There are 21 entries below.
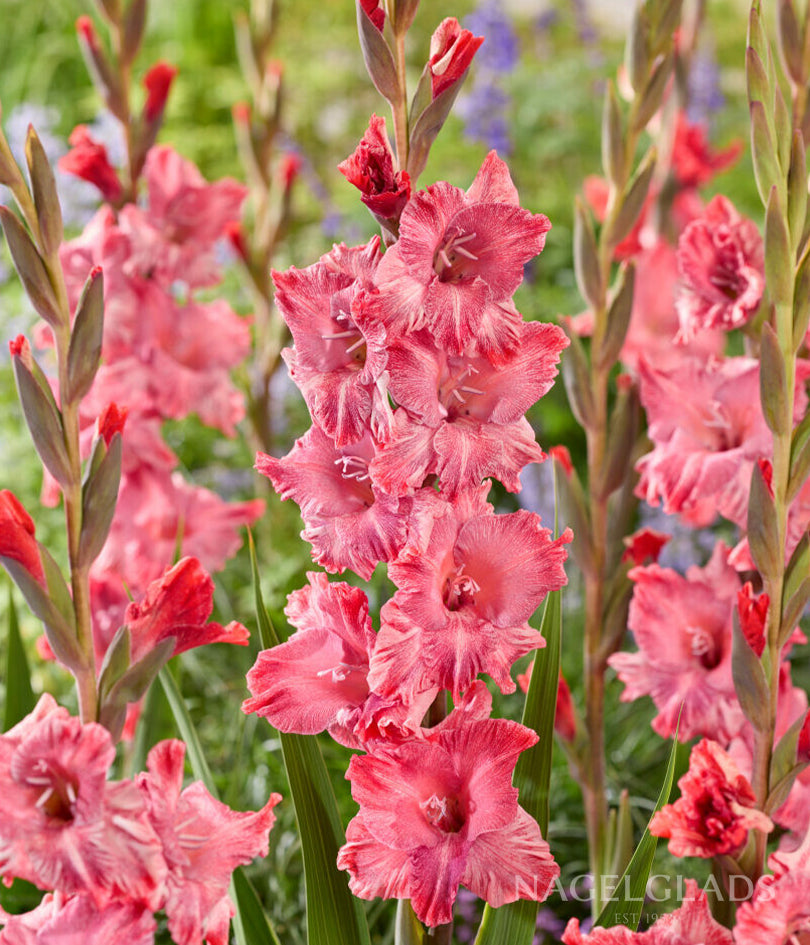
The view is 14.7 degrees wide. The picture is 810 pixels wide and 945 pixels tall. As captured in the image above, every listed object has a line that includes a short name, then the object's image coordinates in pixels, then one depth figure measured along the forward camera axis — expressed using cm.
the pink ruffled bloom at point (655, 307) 197
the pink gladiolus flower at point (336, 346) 149
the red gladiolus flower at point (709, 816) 154
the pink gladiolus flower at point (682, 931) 152
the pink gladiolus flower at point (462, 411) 148
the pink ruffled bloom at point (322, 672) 153
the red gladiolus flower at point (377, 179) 148
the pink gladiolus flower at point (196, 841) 151
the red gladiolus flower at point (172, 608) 157
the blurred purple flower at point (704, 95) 421
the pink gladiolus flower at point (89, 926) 149
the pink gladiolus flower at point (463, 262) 147
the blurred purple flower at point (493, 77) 336
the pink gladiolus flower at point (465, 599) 148
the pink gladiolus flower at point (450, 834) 150
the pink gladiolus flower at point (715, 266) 174
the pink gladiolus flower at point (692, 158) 212
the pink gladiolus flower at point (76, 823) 146
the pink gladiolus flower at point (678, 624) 175
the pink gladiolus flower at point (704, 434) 170
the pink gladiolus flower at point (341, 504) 150
